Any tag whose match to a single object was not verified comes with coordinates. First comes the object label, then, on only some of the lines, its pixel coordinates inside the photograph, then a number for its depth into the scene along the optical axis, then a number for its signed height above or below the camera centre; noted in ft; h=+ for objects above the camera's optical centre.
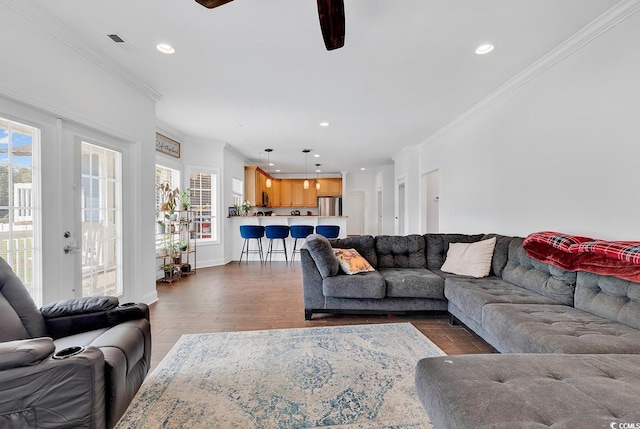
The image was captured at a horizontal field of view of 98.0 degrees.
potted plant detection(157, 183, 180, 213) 14.96 +1.05
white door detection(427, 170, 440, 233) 20.08 +0.74
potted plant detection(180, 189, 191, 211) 16.10 +1.04
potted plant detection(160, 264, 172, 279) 15.08 -2.96
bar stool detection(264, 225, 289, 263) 19.65 -1.23
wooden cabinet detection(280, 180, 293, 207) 32.22 +2.59
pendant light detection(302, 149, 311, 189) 22.07 +5.08
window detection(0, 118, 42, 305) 6.53 +0.38
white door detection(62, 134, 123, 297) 8.28 -0.11
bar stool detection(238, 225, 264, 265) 19.60 -1.18
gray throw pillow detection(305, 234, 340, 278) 9.61 -1.48
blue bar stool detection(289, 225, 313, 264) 20.07 -1.17
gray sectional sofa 3.13 -2.23
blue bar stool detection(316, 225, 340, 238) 19.84 -1.21
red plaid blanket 5.76 -1.01
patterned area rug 5.02 -3.67
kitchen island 21.56 -0.69
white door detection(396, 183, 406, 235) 23.98 +0.30
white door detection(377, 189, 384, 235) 30.42 +0.17
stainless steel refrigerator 32.19 +0.94
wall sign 15.58 +4.14
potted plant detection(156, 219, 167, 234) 14.94 -0.57
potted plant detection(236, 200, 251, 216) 21.69 +0.45
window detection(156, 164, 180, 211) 15.97 +2.35
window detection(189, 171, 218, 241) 18.95 +0.86
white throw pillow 9.86 -1.71
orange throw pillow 9.95 -1.77
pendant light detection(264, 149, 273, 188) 22.10 +5.11
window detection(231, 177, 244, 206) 22.93 +2.06
